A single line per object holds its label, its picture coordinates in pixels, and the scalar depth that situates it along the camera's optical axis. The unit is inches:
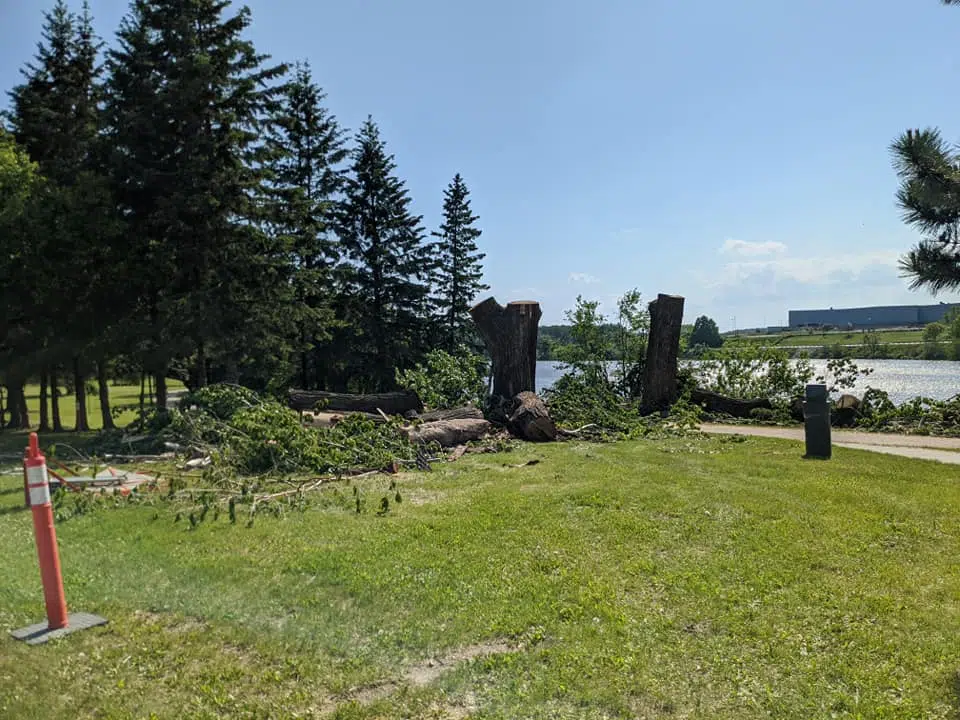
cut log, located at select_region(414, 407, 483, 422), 450.3
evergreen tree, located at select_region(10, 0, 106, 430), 576.1
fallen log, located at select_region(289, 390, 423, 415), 499.2
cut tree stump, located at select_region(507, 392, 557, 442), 438.3
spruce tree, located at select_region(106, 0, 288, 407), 582.2
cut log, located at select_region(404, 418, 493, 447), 382.9
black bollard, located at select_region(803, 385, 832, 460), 335.3
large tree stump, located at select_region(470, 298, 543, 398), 525.7
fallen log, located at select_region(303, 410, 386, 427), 404.5
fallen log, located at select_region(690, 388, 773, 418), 539.2
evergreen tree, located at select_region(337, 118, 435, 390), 1045.8
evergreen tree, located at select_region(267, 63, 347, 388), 662.5
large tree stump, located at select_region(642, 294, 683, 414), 553.3
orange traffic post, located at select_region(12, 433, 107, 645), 146.2
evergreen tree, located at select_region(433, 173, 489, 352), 1208.2
